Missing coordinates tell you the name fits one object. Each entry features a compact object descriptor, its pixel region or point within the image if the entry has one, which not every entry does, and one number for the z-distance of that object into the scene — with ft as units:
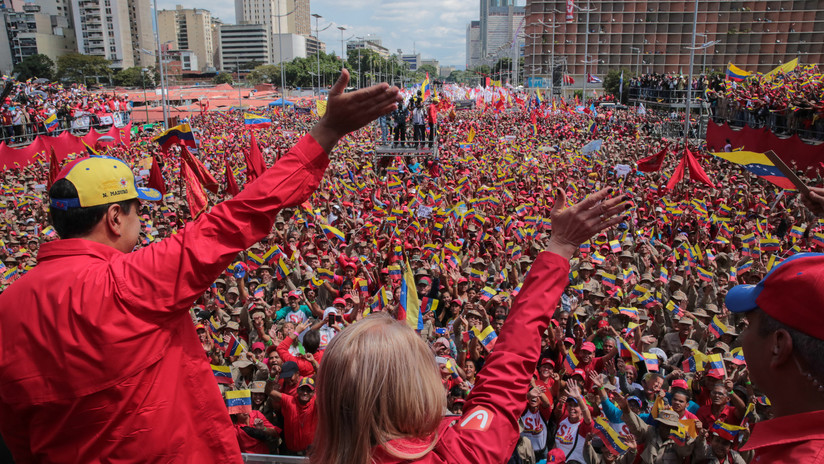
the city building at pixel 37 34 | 323.37
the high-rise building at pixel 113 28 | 391.86
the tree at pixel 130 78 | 304.91
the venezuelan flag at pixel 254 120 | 81.62
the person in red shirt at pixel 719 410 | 15.28
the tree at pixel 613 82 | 233.31
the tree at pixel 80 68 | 266.77
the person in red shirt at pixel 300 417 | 14.29
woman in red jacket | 4.45
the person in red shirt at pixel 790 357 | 4.56
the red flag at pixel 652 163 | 44.93
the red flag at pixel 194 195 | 28.73
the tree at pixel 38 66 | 203.05
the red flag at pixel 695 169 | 41.32
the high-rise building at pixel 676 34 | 284.20
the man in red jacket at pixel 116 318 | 5.03
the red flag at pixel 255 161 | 39.17
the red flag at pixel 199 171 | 32.89
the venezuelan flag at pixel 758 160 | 24.97
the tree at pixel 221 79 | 366.43
